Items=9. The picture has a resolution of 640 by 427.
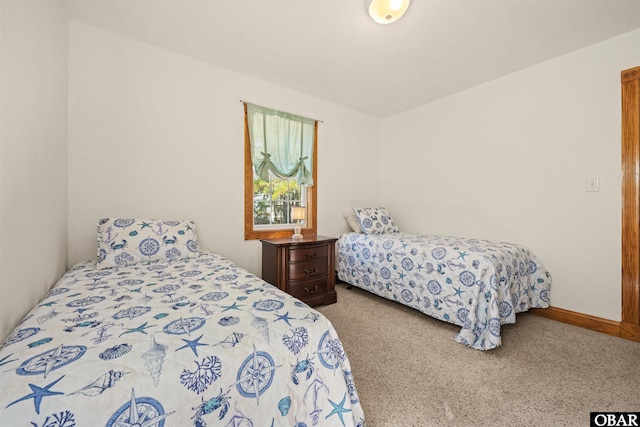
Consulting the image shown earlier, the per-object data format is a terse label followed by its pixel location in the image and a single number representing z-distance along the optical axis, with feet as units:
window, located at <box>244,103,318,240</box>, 9.23
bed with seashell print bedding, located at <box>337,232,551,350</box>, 6.45
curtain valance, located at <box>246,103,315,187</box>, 9.30
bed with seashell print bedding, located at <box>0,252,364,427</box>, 1.92
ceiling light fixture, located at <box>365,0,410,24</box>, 5.55
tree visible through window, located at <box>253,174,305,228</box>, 9.68
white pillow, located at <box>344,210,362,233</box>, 11.20
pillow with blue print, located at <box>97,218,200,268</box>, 5.75
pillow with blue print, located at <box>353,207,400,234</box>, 10.71
